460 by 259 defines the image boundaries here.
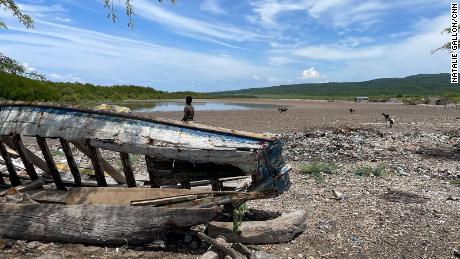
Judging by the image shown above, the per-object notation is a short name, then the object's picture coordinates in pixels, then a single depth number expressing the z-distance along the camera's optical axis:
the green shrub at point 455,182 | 10.72
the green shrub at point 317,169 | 11.83
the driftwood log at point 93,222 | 6.24
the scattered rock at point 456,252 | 6.35
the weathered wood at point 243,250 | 5.59
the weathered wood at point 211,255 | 5.66
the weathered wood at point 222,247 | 5.62
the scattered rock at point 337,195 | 9.30
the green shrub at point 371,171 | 11.84
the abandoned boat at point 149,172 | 6.34
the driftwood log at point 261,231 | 6.50
